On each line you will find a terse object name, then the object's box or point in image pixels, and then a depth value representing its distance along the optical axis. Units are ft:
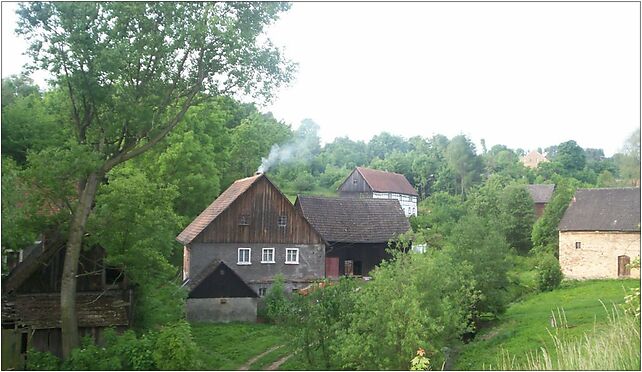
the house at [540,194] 204.77
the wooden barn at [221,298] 81.97
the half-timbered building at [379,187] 189.26
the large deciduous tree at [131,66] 47.78
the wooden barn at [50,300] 52.44
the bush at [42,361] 49.16
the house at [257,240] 93.45
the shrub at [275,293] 83.24
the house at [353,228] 109.97
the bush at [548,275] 108.37
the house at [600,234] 114.32
